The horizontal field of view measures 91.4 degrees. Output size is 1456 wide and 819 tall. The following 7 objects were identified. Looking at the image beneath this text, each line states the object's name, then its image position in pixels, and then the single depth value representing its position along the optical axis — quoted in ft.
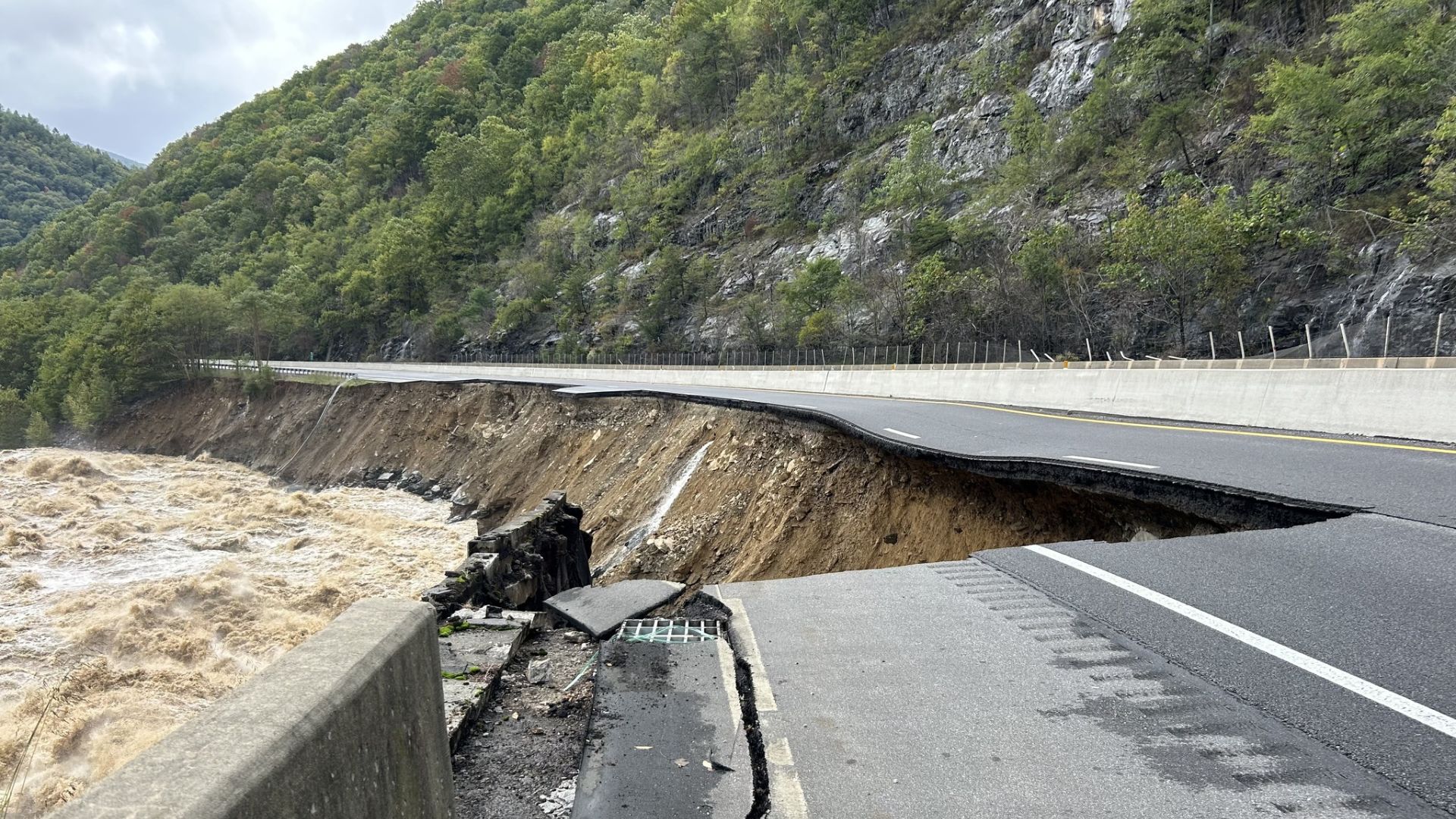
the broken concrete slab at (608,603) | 20.12
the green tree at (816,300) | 148.36
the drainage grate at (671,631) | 17.04
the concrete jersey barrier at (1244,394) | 31.94
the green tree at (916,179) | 150.92
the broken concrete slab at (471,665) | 14.64
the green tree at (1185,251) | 91.35
